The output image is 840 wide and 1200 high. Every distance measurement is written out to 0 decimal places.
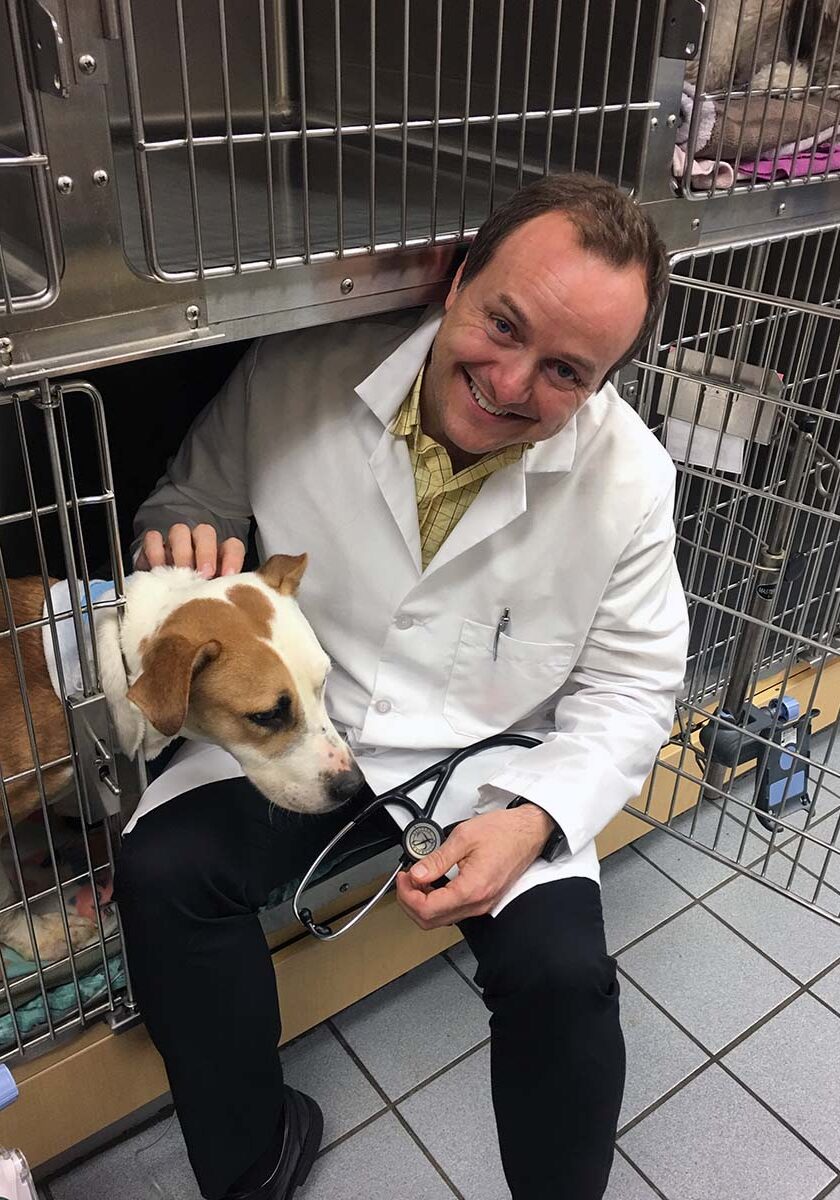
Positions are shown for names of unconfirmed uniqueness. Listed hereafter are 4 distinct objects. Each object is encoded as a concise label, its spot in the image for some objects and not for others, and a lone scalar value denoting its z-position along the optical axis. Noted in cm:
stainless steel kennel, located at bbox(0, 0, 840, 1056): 91
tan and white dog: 115
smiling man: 116
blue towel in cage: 130
